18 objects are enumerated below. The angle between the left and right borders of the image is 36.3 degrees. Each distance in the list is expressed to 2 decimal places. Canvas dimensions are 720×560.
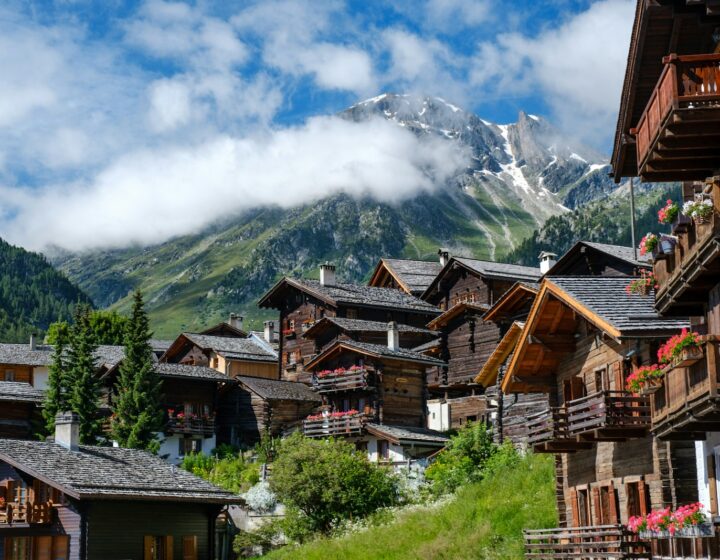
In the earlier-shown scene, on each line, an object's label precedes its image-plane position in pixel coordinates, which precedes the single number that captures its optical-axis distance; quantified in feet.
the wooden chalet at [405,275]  290.76
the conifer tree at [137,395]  208.44
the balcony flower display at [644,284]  79.82
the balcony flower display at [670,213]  68.95
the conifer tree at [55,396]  214.90
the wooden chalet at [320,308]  255.70
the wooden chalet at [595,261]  199.51
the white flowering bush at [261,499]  169.99
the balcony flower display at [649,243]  74.28
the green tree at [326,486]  150.20
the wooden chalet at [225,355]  265.13
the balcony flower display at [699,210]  61.72
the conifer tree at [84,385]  209.77
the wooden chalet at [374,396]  201.67
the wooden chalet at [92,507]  142.10
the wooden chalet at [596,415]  86.63
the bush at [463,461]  155.94
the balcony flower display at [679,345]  61.41
